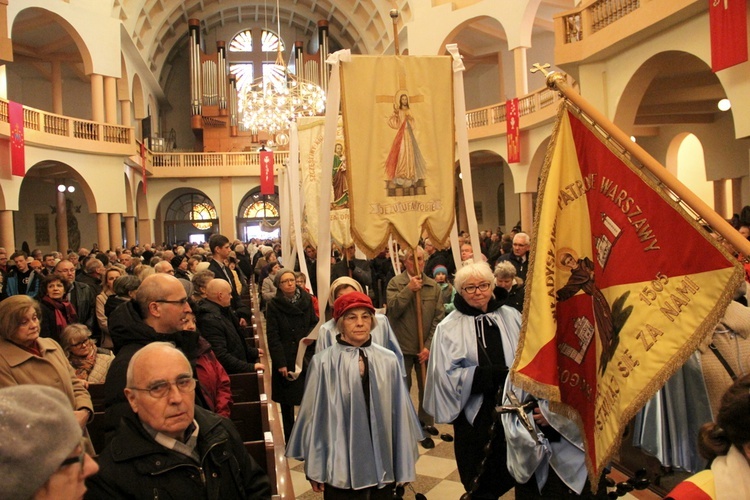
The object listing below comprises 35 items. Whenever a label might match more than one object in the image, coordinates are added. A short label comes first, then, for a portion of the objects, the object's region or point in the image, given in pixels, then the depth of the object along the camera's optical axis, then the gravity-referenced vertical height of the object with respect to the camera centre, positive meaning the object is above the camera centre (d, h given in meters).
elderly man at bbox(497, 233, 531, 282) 7.68 -0.21
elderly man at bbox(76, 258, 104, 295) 8.48 -0.30
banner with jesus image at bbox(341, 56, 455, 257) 5.50 +0.69
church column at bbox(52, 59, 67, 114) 22.20 +5.09
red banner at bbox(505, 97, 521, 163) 18.25 +2.54
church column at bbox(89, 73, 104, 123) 20.73 +4.35
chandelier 18.59 +3.62
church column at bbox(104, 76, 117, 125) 21.28 +4.40
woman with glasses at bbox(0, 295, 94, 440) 3.62 -0.54
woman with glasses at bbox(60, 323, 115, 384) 5.00 -0.75
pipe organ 32.28 +6.72
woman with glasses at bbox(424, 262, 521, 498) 3.84 -0.74
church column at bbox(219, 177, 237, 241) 30.06 +1.57
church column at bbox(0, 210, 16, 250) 15.85 +0.47
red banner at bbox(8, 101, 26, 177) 15.27 +2.37
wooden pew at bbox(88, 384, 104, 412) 4.84 -0.99
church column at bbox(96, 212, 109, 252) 20.58 +0.53
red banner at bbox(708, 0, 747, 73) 8.09 +2.21
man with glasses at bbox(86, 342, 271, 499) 2.28 -0.67
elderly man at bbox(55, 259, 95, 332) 7.59 -0.50
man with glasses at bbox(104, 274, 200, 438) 3.29 -0.35
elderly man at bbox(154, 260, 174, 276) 7.54 -0.24
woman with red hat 3.82 -0.98
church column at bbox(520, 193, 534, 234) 18.61 +0.54
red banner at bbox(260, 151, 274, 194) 27.16 +2.63
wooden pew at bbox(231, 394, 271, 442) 4.47 -1.11
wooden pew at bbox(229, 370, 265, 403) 5.22 -1.05
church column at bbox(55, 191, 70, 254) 23.00 +0.90
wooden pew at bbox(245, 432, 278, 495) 3.65 -1.09
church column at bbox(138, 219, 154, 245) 28.39 +0.58
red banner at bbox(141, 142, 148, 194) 25.36 +2.95
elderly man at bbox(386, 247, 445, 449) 6.09 -0.67
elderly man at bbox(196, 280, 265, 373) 5.31 -0.64
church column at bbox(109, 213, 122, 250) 21.91 +0.48
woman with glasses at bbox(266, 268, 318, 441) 5.87 -0.79
